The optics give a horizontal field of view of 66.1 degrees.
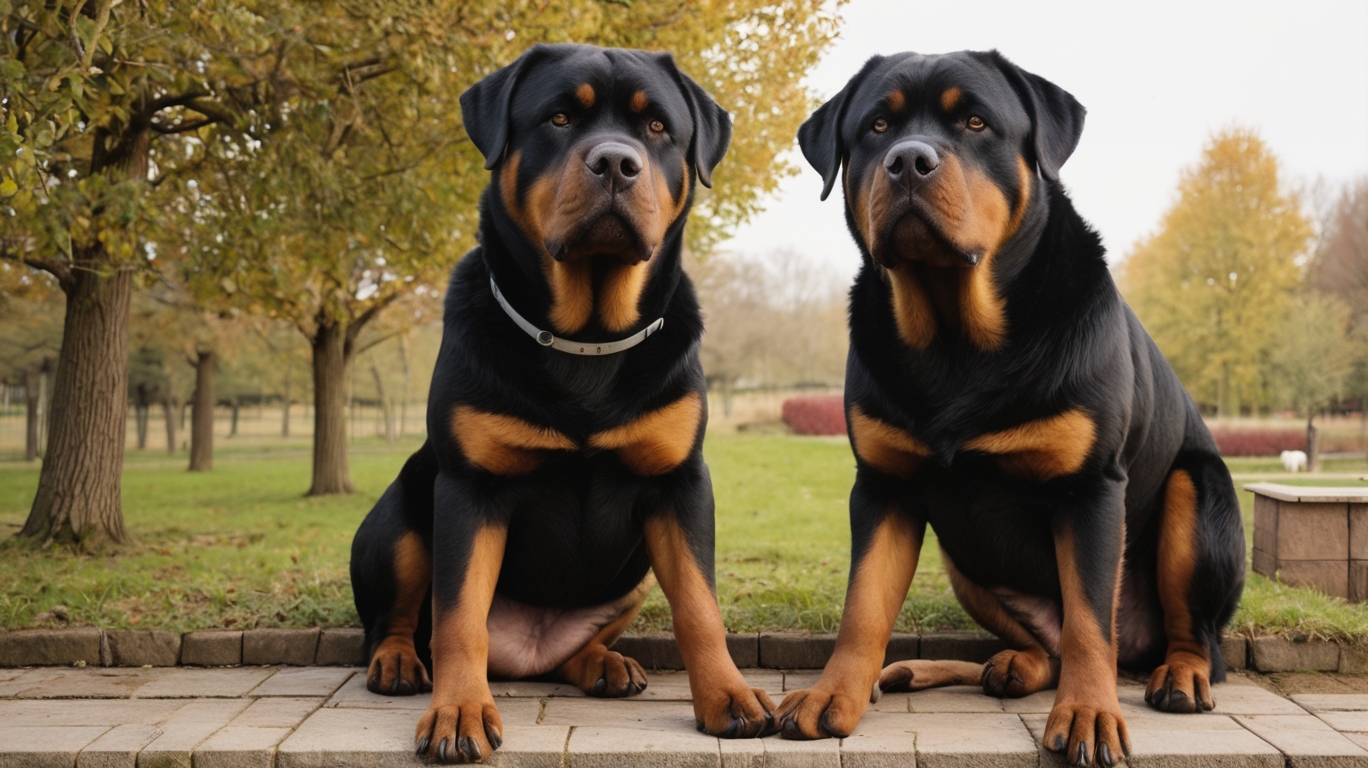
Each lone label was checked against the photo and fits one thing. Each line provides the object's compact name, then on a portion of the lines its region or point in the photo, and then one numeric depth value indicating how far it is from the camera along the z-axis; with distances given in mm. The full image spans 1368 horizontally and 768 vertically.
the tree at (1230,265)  30531
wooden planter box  4781
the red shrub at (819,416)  26125
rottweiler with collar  3068
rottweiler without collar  2986
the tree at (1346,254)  35562
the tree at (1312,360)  24938
